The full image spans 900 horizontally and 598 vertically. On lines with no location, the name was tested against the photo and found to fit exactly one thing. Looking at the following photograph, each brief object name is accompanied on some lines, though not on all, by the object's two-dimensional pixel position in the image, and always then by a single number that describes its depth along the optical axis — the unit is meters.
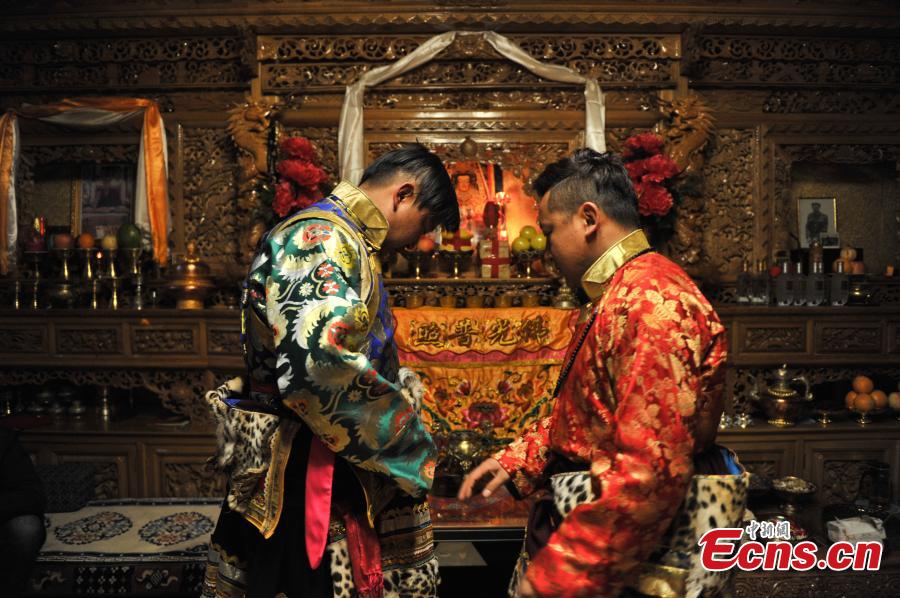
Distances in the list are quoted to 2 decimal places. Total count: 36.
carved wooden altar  4.11
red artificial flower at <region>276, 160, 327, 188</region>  4.16
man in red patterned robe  1.13
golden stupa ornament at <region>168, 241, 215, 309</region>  4.25
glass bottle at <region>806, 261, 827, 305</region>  4.29
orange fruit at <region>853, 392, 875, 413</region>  4.16
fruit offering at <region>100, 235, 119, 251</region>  4.54
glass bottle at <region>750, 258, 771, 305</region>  4.38
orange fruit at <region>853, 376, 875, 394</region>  4.21
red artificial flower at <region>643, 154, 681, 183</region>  4.12
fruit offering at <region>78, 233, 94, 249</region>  4.60
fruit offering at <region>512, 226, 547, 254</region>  4.49
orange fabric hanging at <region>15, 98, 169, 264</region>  4.56
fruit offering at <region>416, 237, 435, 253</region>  4.48
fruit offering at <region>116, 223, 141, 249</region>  4.50
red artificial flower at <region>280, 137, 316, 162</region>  4.23
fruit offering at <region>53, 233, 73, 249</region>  4.60
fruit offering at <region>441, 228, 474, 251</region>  4.53
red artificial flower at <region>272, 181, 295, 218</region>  4.17
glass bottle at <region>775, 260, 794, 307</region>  4.30
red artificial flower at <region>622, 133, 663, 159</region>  4.20
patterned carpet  2.79
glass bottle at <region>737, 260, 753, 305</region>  4.41
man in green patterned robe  1.39
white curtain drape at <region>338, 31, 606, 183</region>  4.39
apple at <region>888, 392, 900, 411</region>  4.23
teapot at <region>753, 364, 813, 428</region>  4.11
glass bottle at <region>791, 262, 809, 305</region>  4.30
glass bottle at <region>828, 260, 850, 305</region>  4.30
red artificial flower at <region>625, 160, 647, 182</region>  4.21
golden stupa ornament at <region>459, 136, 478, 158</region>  4.45
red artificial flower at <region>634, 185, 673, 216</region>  4.14
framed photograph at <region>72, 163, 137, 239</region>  4.91
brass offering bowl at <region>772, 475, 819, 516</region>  3.22
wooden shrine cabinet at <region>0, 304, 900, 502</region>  4.05
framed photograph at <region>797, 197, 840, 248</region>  4.83
